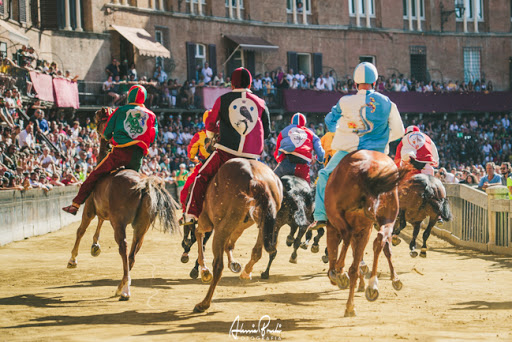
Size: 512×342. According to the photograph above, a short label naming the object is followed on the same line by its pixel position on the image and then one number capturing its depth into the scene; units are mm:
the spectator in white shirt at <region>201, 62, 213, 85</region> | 39519
